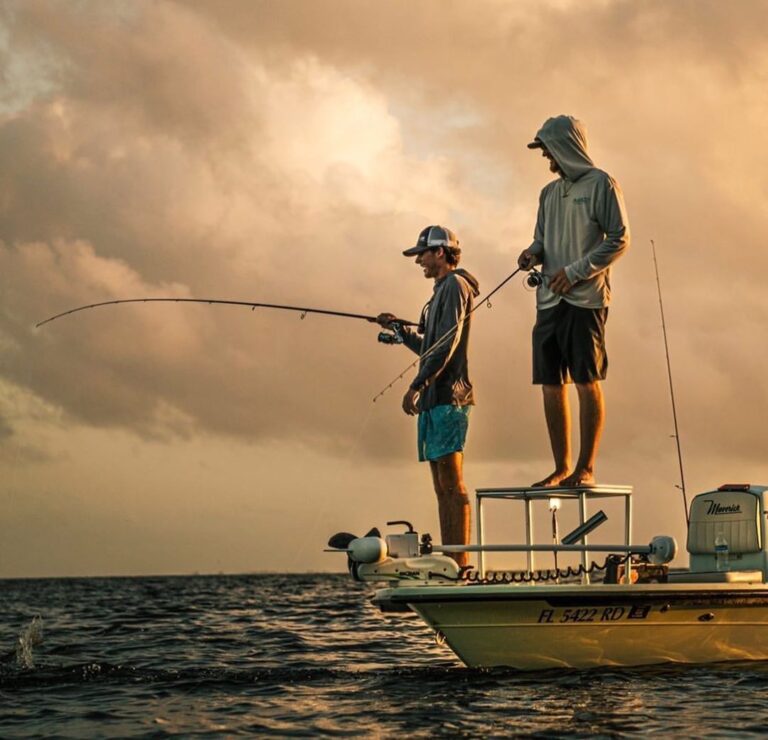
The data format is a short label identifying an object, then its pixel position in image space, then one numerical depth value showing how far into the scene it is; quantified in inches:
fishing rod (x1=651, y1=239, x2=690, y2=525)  478.1
